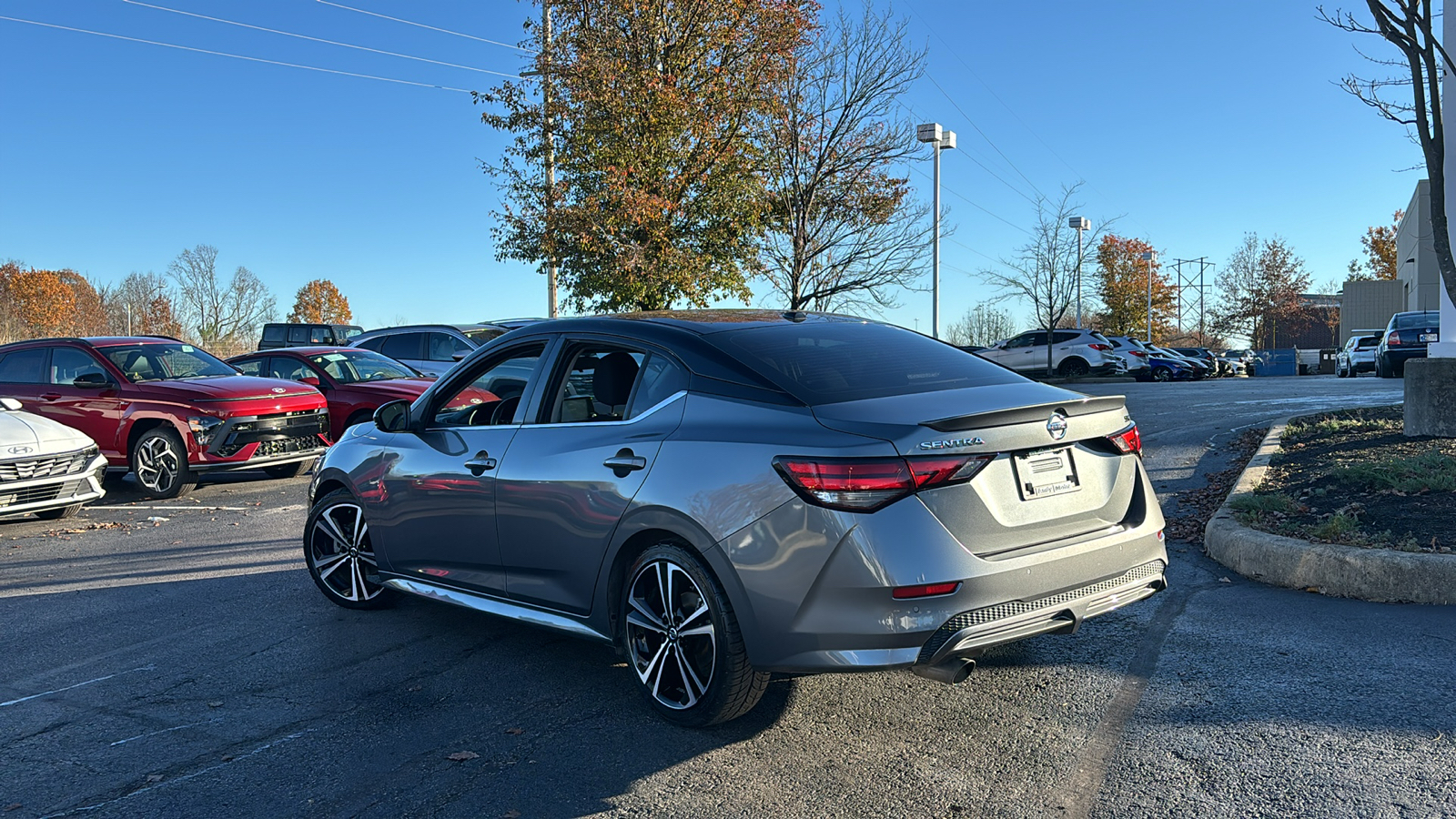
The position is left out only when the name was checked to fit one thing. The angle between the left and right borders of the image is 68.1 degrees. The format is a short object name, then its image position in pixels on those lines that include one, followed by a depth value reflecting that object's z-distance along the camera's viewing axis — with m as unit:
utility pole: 23.60
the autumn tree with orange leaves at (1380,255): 86.25
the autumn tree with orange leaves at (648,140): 22.64
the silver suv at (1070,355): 34.03
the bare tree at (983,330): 66.69
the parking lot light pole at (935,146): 30.59
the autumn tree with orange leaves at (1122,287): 73.56
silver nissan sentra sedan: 3.55
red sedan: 13.45
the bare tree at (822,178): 27.20
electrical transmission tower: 88.44
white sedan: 9.49
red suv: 11.29
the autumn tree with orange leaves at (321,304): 115.94
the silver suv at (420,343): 17.83
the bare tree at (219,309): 48.66
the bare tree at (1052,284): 38.66
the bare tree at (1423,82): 9.80
